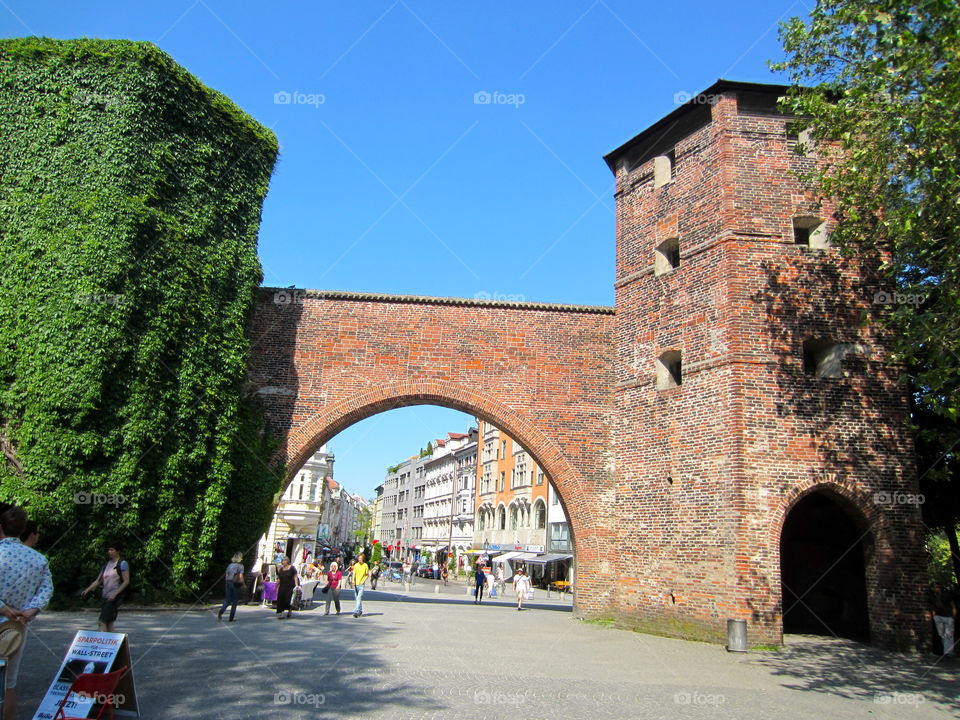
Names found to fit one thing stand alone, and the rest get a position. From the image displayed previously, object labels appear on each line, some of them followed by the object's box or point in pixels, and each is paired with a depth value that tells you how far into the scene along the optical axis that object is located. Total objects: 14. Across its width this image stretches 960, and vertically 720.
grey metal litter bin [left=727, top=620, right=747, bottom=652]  12.45
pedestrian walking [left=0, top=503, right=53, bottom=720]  5.10
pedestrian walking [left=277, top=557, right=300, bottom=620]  14.69
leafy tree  10.12
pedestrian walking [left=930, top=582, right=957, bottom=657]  13.25
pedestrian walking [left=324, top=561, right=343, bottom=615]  16.61
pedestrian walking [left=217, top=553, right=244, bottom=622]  13.47
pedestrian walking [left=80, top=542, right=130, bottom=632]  8.84
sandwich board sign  5.75
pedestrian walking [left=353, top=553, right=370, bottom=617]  16.05
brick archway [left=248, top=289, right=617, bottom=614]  17.48
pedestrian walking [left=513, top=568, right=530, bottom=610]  21.70
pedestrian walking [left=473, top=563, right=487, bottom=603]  25.05
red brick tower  13.67
